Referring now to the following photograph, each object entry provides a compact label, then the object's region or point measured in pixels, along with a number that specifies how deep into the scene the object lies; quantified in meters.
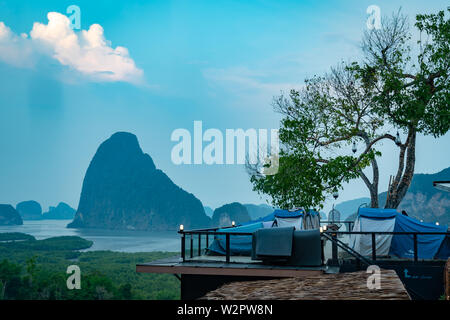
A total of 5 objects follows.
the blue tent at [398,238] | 11.98
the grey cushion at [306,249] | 9.42
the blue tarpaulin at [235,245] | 12.53
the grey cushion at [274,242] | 9.51
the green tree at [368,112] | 17.27
